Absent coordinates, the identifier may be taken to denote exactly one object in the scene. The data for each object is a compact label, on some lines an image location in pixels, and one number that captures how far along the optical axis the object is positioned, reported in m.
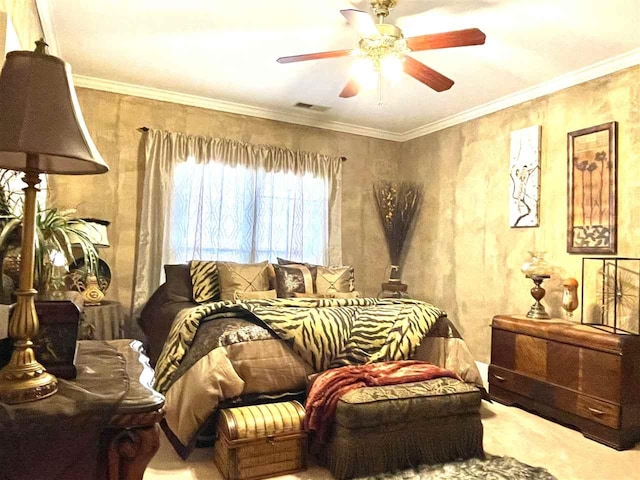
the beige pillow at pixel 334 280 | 4.13
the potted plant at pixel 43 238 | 1.30
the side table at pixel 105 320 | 3.33
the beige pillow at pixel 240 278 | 3.84
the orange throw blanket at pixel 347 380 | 2.38
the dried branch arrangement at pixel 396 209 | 5.43
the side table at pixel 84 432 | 0.87
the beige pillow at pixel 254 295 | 3.74
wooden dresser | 2.81
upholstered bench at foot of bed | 2.28
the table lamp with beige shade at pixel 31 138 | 0.94
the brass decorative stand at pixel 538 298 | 3.54
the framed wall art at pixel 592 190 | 3.40
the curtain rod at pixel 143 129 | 4.38
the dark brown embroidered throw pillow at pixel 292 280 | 3.97
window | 4.50
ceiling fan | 2.38
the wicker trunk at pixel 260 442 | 2.24
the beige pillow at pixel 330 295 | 3.93
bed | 2.46
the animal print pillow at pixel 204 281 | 3.83
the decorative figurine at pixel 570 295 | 3.43
